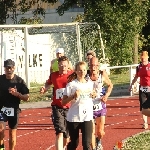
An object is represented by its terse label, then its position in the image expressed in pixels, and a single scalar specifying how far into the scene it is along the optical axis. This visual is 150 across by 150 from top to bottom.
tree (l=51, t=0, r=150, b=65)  39.06
